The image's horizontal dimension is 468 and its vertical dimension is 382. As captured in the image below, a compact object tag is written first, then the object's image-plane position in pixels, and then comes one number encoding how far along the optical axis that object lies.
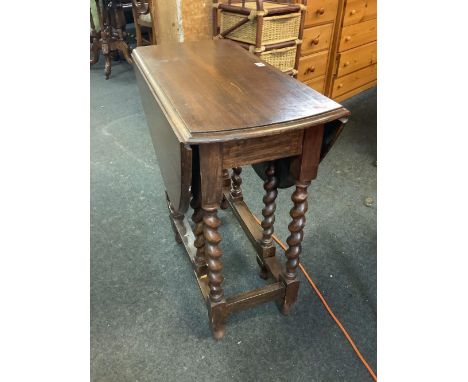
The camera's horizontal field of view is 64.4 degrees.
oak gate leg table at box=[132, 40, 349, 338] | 0.87
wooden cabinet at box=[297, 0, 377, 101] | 2.42
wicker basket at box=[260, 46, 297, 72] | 2.00
